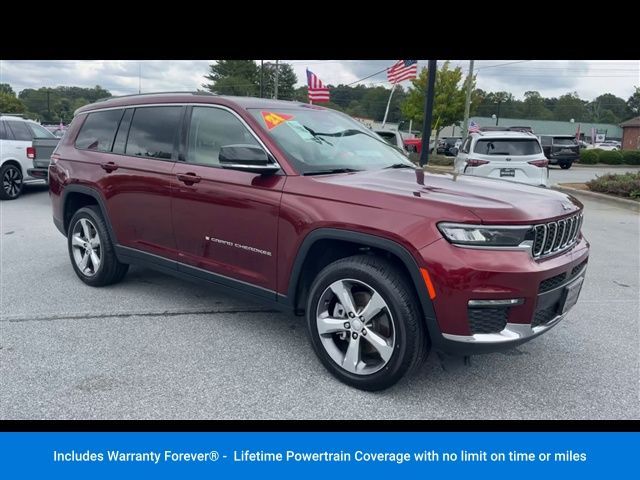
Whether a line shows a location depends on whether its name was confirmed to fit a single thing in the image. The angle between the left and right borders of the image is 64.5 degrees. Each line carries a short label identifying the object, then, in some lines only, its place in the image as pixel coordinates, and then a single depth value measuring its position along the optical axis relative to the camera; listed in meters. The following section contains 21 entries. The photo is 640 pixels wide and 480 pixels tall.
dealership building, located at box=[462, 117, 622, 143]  70.12
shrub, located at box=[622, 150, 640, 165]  32.62
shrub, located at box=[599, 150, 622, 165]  32.03
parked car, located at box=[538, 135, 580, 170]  26.00
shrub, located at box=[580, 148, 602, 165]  31.45
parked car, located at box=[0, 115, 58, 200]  10.83
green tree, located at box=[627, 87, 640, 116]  93.56
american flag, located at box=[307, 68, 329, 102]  18.58
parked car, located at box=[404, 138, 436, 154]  34.52
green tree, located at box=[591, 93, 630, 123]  103.88
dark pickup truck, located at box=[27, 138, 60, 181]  11.09
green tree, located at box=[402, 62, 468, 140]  34.19
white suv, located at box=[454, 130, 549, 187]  9.77
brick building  53.79
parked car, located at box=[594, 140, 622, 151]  56.40
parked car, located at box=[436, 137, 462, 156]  35.54
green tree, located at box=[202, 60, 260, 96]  67.81
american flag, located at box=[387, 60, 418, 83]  16.06
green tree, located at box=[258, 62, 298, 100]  60.69
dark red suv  2.78
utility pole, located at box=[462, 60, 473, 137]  25.17
